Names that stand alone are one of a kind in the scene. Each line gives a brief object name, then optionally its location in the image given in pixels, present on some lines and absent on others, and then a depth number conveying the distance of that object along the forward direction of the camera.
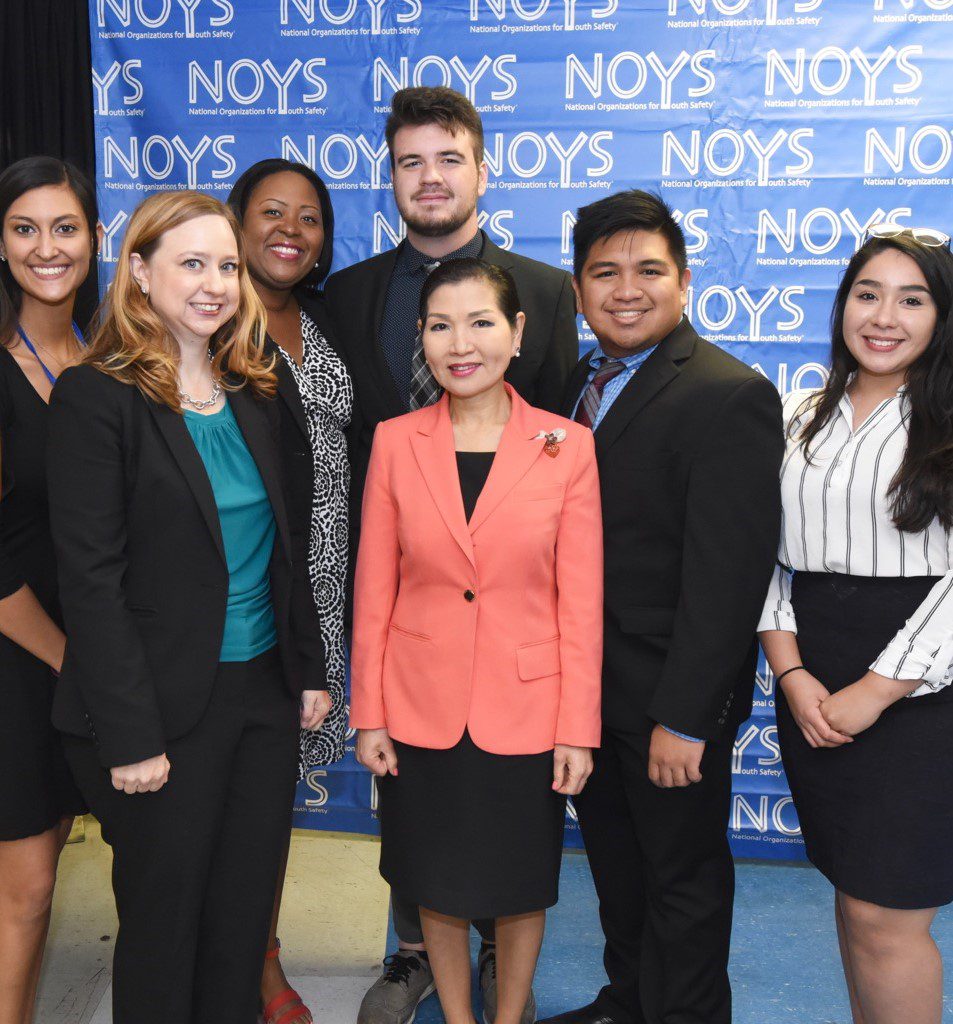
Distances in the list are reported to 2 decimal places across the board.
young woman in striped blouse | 1.83
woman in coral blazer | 2.01
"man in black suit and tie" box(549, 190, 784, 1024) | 1.97
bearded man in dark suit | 2.53
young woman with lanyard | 2.04
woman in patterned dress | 2.33
